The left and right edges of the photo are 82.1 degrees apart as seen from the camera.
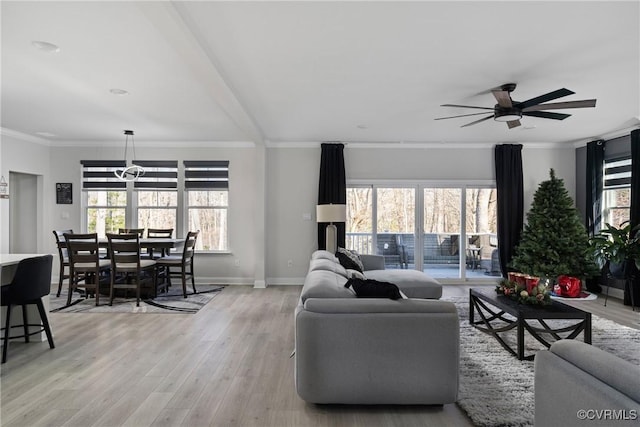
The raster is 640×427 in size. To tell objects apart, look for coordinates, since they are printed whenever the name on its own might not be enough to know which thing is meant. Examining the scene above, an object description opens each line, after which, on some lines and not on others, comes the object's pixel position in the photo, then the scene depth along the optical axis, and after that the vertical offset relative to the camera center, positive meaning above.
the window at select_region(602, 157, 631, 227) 5.85 +0.35
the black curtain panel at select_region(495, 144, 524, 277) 6.75 +0.30
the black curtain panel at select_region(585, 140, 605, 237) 6.23 +0.52
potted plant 5.11 -0.49
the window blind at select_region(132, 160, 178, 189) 6.88 +0.73
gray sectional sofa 2.34 -0.91
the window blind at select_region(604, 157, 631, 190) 5.82 +0.66
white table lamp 5.67 +0.01
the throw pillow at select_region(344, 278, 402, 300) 2.54 -0.54
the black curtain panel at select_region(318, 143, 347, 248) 6.70 +0.65
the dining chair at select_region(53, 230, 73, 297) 5.55 -0.66
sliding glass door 6.94 -0.16
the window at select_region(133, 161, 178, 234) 6.88 +0.36
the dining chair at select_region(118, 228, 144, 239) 6.40 -0.29
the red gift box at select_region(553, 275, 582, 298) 5.83 -1.17
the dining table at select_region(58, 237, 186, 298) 5.47 -0.45
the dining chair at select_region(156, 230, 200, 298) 5.70 -0.73
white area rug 2.31 -1.26
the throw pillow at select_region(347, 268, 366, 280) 3.38 -0.58
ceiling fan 3.40 +1.06
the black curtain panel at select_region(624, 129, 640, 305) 5.35 +0.45
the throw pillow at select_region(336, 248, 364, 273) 4.55 -0.59
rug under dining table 4.89 -1.28
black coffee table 3.16 -0.89
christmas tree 5.90 -0.44
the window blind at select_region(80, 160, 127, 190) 6.88 +0.73
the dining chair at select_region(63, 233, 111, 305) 5.16 -0.65
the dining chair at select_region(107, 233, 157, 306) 5.07 -0.61
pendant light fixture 5.99 +0.74
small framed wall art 6.89 +0.32
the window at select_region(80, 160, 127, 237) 6.89 +0.32
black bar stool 3.14 -0.65
